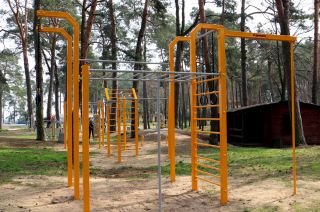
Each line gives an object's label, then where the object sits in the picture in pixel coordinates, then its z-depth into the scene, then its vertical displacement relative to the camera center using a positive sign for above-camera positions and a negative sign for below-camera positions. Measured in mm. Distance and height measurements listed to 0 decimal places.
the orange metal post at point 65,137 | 14424 -903
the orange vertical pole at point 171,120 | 7512 -106
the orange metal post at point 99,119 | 14991 -122
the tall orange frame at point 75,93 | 5848 +399
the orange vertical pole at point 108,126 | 11964 -361
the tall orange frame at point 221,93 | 5672 +379
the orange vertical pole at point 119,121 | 11035 -163
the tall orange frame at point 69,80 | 6469 +703
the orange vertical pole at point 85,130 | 4703 -191
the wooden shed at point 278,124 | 18312 -570
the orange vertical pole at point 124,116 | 11777 -21
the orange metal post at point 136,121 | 12162 -204
